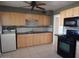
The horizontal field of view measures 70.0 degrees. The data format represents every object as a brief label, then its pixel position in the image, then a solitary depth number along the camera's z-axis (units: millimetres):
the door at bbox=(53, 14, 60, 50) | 3830
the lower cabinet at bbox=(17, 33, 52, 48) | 3242
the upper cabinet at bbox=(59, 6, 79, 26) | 2404
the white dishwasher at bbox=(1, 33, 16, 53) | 2711
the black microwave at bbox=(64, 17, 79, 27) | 2145
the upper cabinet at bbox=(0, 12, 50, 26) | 3113
